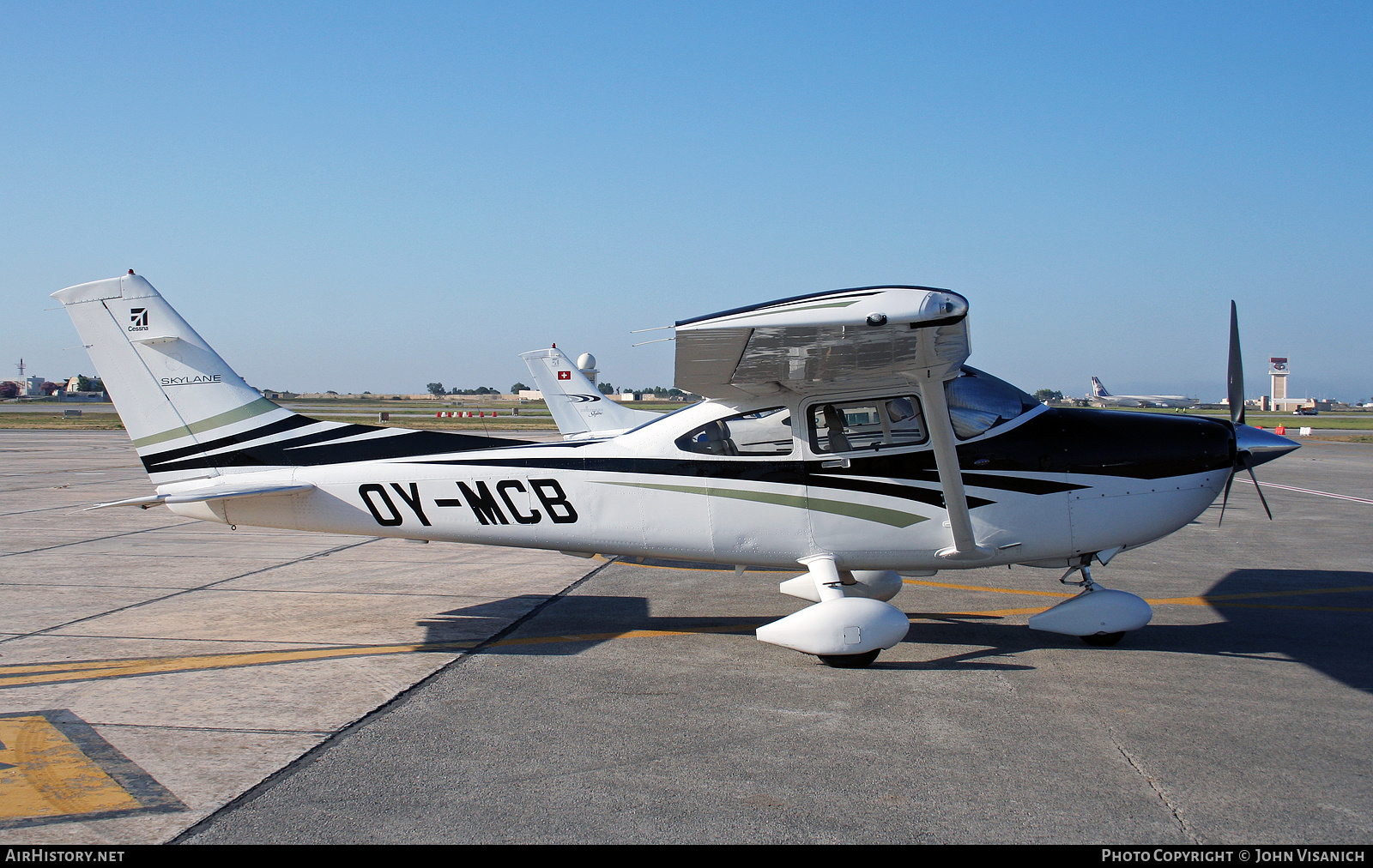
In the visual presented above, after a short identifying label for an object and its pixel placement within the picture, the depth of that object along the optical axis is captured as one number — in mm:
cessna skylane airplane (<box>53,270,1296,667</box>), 6066
